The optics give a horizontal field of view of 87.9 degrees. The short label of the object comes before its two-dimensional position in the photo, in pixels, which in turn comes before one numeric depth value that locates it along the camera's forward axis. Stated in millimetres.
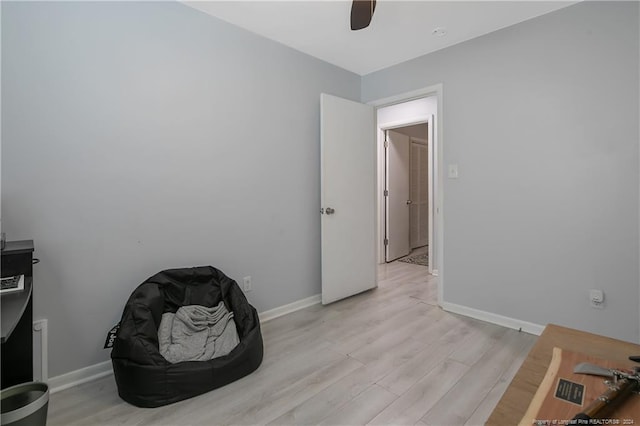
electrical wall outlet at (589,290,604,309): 2289
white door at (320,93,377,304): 3189
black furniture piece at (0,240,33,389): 1396
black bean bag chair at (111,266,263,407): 1727
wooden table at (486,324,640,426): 744
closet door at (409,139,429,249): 5721
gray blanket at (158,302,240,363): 1958
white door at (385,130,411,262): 5066
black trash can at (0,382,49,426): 1211
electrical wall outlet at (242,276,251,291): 2748
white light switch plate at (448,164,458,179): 2973
